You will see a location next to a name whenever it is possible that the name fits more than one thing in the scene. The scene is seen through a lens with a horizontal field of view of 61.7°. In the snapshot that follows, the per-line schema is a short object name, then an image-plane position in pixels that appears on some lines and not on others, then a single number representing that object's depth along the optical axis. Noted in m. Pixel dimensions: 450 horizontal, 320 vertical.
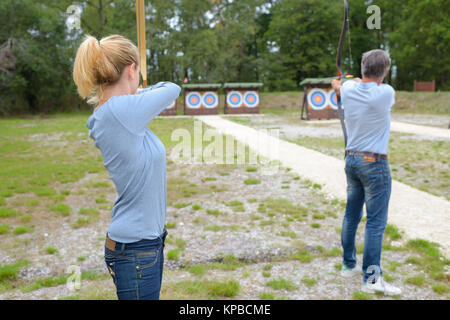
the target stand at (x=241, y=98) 19.66
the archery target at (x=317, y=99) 16.28
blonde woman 1.20
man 2.26
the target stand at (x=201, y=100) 19.28
